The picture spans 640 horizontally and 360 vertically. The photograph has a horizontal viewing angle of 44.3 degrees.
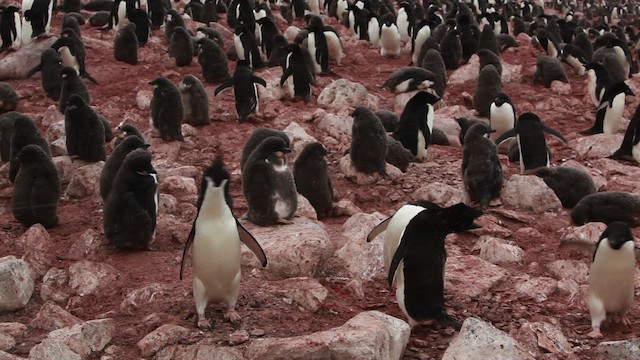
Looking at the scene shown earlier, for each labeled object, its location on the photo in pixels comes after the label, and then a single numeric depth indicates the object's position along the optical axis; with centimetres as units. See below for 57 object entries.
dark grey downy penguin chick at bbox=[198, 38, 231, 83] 1314
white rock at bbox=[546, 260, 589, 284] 651
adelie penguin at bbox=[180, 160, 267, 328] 500
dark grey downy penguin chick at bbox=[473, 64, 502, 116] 1288
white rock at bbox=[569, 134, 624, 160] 1112
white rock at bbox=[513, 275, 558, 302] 586
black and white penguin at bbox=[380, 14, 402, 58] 1723
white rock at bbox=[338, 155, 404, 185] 915
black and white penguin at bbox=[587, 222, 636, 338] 533
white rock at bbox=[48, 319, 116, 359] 466
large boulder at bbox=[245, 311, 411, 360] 431
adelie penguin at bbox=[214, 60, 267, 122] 1139
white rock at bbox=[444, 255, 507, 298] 589
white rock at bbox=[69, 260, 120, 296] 585
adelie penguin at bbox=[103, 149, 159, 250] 651
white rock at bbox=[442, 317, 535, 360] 454
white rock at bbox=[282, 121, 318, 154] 989
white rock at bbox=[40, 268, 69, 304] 573
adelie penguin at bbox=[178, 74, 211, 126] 1088
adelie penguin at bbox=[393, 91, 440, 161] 1002
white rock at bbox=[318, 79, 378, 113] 1223
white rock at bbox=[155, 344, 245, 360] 454
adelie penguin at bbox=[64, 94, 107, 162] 866
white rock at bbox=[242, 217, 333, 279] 606
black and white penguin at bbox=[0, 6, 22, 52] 1394
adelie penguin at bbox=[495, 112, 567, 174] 953
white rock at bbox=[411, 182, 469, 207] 841
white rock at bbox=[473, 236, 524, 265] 678
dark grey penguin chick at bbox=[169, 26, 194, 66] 1430
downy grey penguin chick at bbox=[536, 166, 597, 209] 868
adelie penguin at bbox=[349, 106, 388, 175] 896
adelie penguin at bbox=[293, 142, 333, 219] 806
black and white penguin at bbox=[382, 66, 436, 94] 1338
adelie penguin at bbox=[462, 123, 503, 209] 834
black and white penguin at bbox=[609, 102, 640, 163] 1052
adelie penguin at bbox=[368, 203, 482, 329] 522
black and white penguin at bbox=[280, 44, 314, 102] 1241
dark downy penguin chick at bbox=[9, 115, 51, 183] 830
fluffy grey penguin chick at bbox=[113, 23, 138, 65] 1425
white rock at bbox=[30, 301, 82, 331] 512
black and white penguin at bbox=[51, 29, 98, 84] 1278
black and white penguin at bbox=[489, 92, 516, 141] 1133
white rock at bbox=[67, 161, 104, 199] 834
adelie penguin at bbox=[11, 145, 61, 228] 728
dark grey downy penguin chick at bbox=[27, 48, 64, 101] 1214
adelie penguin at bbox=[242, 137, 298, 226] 688
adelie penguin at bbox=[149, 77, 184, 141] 980
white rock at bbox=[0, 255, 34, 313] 541
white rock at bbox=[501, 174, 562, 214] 838
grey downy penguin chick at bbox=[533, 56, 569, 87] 1530
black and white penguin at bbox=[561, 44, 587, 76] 1706
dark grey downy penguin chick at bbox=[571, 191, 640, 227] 773
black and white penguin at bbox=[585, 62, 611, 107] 1396
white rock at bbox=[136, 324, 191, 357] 469
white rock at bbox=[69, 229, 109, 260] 664
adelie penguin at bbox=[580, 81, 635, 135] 1208
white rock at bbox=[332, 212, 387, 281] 622
